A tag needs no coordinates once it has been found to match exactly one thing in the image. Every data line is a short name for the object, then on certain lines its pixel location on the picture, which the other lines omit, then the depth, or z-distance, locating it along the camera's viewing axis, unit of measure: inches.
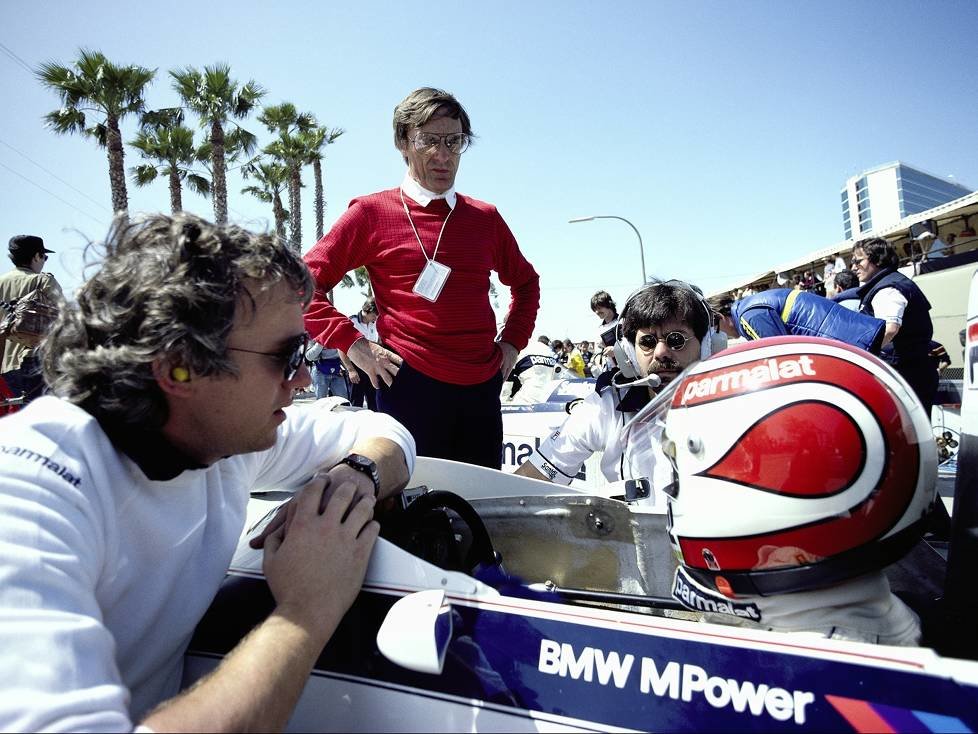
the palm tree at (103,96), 530.6
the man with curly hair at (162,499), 28.7
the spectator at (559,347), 703.4
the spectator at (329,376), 289.2
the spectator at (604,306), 287.9
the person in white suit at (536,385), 237.0
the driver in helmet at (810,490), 40.6
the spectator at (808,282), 440.1
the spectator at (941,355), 216.6
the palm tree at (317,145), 767.1
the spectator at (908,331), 162.1
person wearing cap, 152.8
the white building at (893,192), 5974.4
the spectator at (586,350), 927.5
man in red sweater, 93.8
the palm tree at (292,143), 734.5
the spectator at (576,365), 543.6
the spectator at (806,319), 130.0
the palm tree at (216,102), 610.9
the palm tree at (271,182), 785.6
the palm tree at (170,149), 620.3
